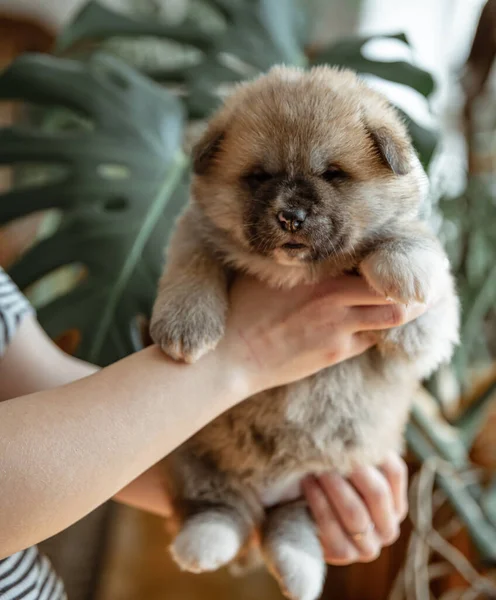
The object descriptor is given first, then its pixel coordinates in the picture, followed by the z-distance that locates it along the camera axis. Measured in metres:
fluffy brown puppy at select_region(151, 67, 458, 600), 0.44
